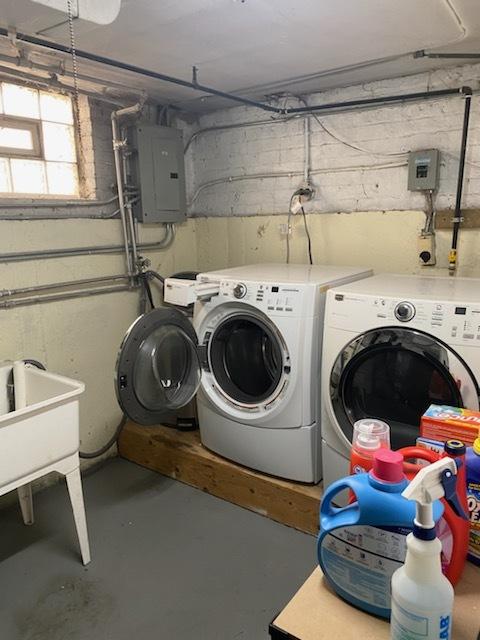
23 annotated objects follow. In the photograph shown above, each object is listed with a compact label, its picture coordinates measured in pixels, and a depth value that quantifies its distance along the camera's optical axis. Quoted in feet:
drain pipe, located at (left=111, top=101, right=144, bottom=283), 8.57
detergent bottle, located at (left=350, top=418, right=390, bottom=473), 3.01
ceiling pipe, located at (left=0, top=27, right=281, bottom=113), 5.68
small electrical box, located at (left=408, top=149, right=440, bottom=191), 7.68
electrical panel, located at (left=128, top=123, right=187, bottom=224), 9.11
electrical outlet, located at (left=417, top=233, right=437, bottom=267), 7.98
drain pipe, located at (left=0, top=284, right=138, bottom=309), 7.65
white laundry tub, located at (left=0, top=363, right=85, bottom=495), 5.40
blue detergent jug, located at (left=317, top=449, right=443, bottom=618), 2.54
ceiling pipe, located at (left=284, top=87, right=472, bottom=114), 7.36
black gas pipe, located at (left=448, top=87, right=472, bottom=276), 7.19
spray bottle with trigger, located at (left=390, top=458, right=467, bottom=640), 2.14
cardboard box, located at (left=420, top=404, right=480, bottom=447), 3.27
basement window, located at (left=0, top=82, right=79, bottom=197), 7.73
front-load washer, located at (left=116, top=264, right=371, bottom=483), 6.70
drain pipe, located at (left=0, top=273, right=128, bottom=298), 7.59
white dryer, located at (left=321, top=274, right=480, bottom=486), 5.26
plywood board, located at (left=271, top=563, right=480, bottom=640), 2.51
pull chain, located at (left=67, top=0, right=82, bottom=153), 8.35
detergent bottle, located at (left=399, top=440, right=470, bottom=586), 2.73
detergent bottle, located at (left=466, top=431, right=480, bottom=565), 2.96
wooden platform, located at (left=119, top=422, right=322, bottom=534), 7.02
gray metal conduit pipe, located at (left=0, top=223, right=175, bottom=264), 7.64
